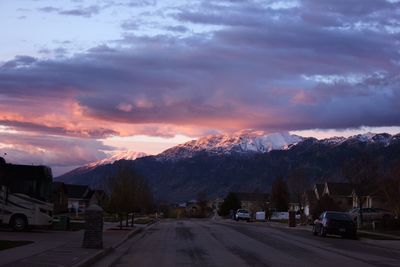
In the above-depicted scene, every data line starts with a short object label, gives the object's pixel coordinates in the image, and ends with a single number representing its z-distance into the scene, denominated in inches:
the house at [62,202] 2694.4
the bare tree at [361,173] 1966.0
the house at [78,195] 4202.8
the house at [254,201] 4782.5
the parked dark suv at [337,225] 1542.8
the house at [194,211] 4804.1
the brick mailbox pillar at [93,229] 907.4
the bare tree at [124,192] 1587.1
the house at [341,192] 3739.9
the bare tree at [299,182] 3432.6
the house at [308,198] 3081.4
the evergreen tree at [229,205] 4658.0
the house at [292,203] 4685.0
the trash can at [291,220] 2236.6
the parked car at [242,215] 3070.9
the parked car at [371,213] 2411.4
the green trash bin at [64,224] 1412.4
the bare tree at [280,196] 4315.9
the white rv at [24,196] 1234.3
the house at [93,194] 3738.4
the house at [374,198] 1988.7
